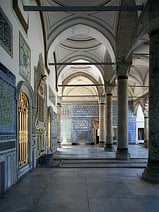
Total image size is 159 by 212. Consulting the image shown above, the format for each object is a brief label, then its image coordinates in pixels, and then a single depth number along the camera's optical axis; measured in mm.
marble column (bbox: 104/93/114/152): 11577
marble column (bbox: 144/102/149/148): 15200
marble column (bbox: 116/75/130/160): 7901
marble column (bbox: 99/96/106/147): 14483
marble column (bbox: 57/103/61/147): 14633
